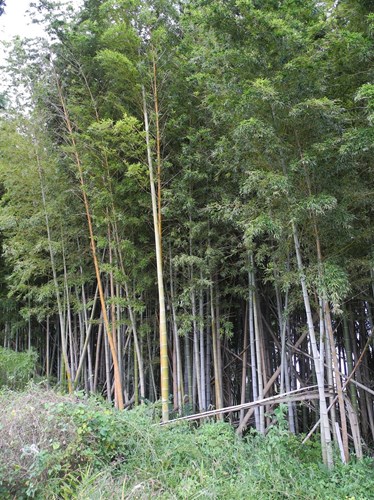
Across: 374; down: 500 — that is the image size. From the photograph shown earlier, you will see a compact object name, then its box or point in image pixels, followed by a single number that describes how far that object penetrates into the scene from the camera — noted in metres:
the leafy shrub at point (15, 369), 5.89
